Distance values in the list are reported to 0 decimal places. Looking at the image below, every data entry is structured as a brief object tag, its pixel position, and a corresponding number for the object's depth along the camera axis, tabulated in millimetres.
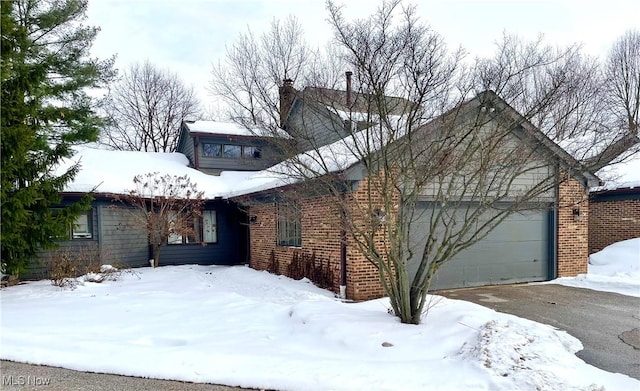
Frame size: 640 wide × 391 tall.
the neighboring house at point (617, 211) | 11695
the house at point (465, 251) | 7215
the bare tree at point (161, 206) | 12422
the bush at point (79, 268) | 9336
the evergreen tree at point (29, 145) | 8164
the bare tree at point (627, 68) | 22075
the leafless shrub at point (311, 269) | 8672
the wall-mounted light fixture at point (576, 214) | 9930
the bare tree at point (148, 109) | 27203
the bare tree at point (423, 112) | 5270
